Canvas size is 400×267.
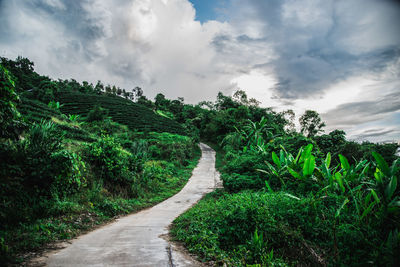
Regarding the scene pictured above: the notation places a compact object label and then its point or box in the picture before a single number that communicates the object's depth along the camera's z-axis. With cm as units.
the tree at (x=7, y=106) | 385
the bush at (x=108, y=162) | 747
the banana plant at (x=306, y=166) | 492
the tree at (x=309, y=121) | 3052
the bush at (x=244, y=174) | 759
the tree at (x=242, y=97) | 3919
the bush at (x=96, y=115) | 2806
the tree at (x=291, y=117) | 3441
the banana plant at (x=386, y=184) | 329
